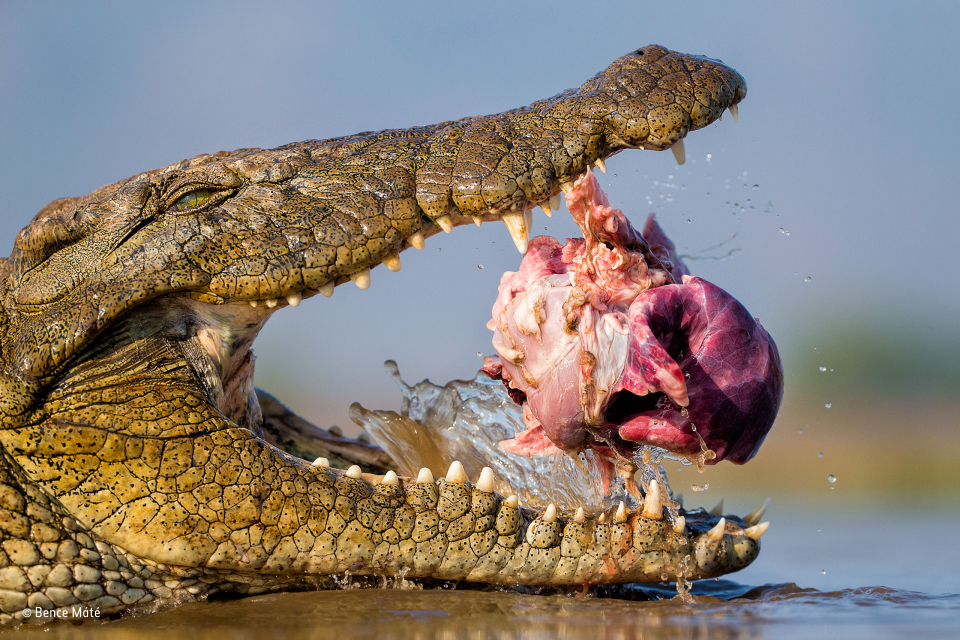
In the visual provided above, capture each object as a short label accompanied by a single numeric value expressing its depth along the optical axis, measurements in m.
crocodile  5.22
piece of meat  5.91
